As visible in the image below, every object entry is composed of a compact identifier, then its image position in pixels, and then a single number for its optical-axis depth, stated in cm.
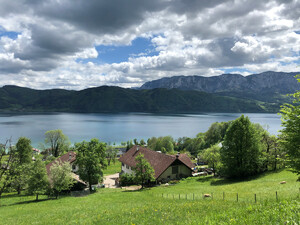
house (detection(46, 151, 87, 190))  4644
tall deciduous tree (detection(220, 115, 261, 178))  4153
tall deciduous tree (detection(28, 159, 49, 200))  3619
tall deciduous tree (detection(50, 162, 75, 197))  3841
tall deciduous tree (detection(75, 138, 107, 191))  4091
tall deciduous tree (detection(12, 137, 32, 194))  5334
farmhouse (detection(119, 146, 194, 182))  4875
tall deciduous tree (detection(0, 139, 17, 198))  2697
